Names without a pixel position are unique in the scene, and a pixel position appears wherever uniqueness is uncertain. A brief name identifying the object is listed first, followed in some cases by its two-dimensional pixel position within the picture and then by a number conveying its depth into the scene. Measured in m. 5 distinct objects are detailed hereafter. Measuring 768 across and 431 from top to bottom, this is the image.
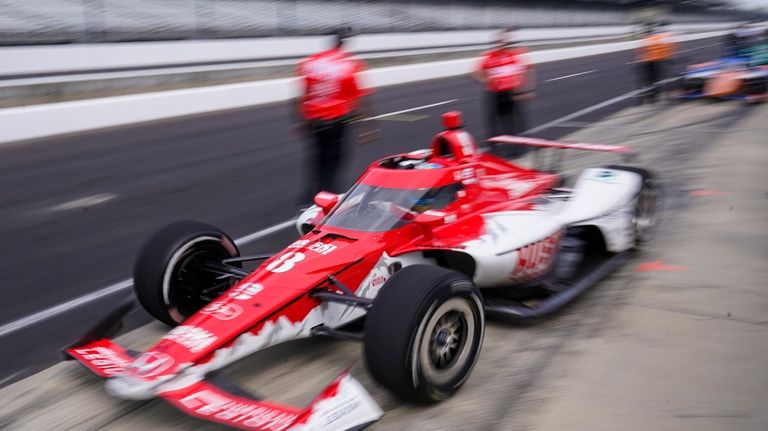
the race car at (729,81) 14.16
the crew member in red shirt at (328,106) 6.93
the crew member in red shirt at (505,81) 9.85
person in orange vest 14.89
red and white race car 3.34
